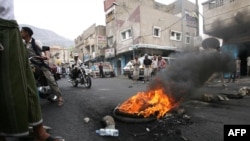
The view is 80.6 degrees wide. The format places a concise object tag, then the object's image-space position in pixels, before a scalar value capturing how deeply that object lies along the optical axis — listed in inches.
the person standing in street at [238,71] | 392.4
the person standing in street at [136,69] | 373.9
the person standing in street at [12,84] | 55.0
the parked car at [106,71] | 632.9
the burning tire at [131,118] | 97.7
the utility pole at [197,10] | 454.5
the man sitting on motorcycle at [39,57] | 109.1
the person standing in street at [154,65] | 366.3
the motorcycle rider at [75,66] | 247.0
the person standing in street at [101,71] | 609.9
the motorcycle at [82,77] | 243.4
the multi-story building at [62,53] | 1613.2
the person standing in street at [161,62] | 345.9
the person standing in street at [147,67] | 354.0
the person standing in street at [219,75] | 213.9
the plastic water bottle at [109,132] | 83.7
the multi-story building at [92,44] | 843.5
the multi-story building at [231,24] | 266.8
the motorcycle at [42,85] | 132.9
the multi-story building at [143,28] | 660.4
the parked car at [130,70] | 370.3
